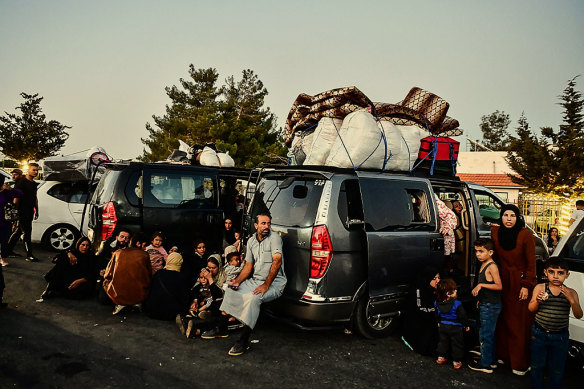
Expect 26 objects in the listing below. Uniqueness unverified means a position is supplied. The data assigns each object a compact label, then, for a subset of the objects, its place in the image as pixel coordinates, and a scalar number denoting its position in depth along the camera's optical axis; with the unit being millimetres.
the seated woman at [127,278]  5273
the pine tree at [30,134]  34344
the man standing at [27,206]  7980
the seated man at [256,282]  4125
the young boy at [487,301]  3957
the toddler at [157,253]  5840
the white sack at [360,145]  4914
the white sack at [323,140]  5363
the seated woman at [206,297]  4637
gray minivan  4031
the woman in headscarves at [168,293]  5129
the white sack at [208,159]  7914
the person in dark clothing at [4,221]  7227
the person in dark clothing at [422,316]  4250
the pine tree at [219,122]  26828
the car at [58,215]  8914
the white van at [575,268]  3549
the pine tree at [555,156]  18250
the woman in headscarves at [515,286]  3934
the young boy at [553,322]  3338
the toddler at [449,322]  4012
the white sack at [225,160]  8249
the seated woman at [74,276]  5828
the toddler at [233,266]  5438
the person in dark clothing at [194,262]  5514
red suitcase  5598
